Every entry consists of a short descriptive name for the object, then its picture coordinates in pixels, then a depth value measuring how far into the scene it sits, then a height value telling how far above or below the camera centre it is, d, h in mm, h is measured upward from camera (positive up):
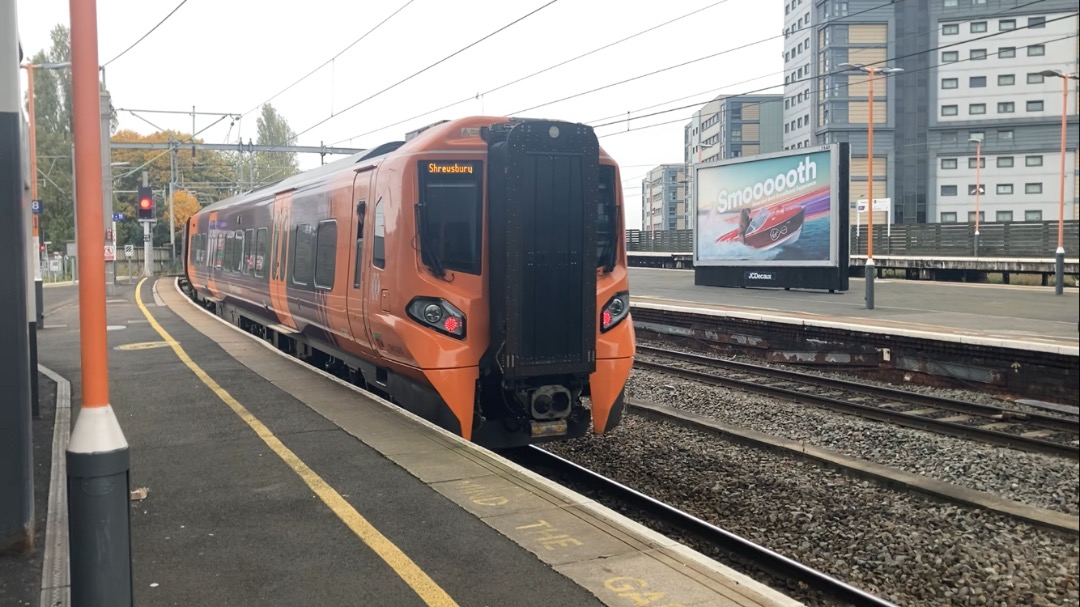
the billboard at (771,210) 21859 +1276
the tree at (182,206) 68688 +4539
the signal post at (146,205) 29547 +1963
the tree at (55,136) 51206 +7713
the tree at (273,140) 81250 +12589
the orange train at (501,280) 7402 -175
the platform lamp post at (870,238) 16083 +402
